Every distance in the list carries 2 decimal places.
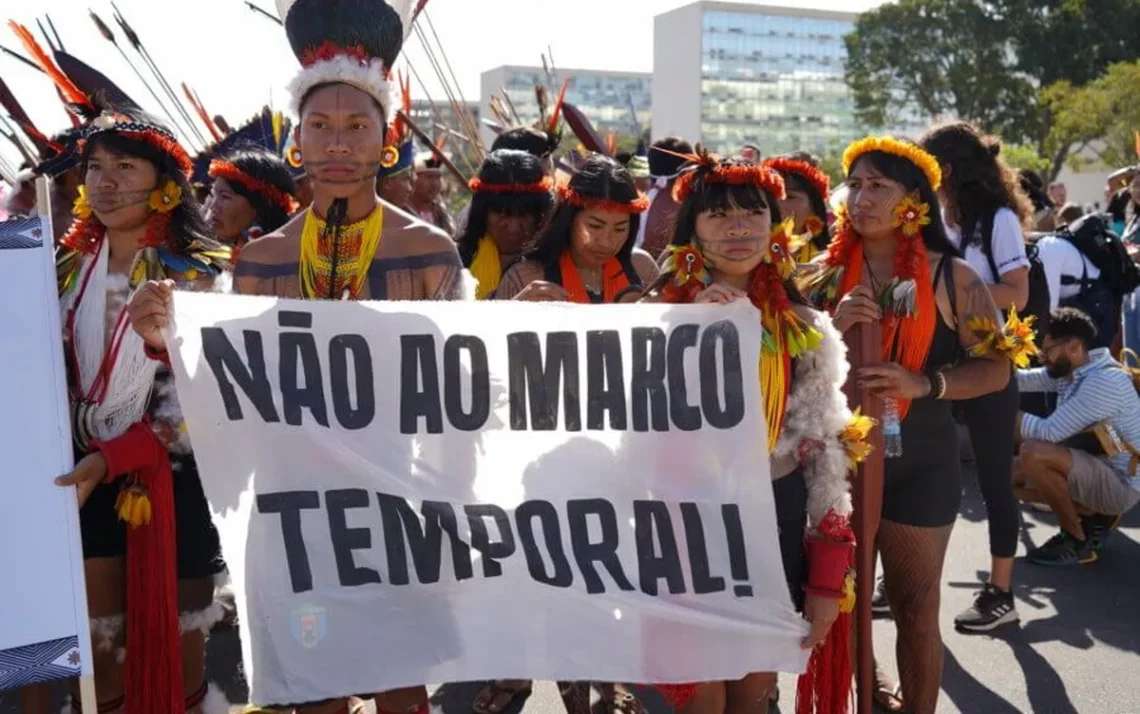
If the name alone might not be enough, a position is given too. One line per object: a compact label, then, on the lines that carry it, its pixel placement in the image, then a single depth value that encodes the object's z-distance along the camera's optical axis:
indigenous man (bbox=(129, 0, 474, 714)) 3.02
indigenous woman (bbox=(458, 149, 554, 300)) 4.69
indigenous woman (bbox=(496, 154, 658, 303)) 3.93
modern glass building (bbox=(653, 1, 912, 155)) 108.56
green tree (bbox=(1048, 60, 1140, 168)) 29.23
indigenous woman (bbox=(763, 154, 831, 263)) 5.01
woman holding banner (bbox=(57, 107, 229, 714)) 3.14
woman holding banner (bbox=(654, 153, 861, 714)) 2.95
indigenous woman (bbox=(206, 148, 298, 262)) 5.21
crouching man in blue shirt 6.09
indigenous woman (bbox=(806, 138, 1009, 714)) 3.62
